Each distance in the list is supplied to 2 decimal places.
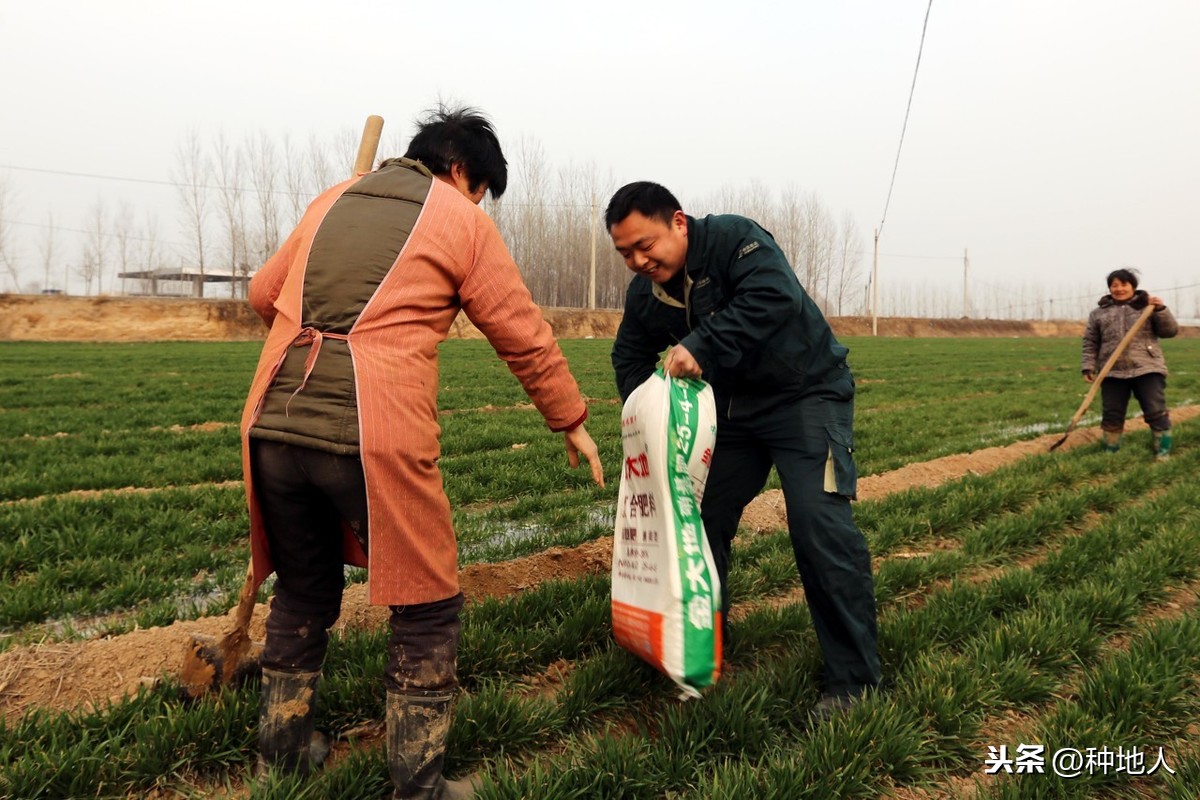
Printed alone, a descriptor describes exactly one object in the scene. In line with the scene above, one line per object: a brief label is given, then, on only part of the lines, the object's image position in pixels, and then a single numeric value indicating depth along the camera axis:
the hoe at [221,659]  2.48
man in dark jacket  2.49
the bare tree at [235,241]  44.47
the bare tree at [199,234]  43.78
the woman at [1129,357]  7.54
